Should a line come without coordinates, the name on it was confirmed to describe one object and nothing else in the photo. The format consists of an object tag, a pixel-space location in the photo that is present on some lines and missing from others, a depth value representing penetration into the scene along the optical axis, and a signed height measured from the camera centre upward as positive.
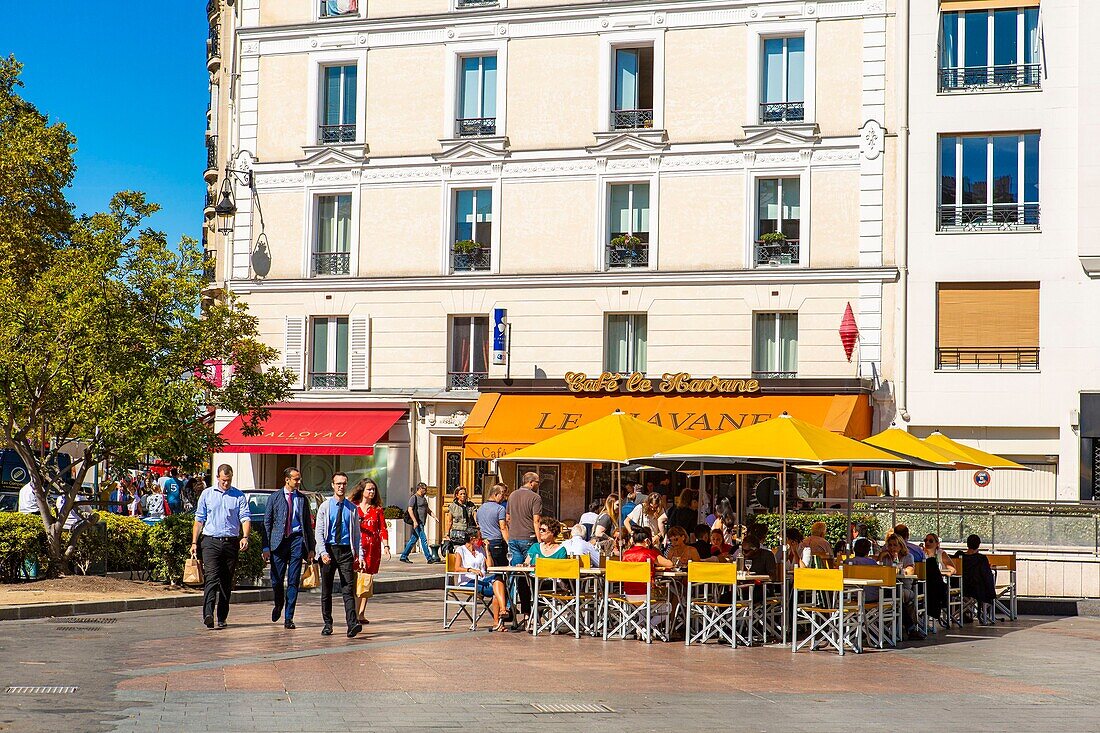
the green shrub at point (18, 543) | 20.53 -1.96
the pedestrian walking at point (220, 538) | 16.86 -1.51
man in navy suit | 16.81 -1.47
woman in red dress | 17.22 -1.50
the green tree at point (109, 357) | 20.62 +0.76
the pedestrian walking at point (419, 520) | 29.67 -2.21
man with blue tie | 16.22 -1.46
